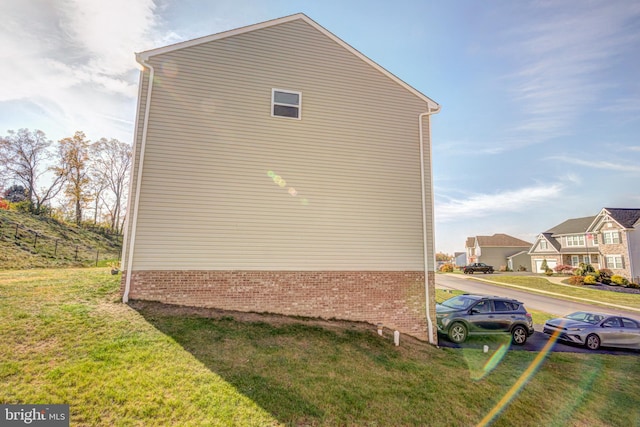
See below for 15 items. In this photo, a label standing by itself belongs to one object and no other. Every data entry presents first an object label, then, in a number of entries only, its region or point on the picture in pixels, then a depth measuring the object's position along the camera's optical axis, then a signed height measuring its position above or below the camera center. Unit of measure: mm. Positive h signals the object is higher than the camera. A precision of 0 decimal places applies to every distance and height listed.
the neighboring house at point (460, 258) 67544 -804
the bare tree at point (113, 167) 29484 +8018
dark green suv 10570 -2277
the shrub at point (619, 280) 27781 -2064
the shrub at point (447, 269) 45306 -2177
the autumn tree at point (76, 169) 27875 +7165
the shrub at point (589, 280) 28359 -2130
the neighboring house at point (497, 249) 50656 +1048
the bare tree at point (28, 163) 25578 +7060
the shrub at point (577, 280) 28764 -2253
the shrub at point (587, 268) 31406 -1141
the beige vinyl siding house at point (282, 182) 8445 +2089
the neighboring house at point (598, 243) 30797 +1658
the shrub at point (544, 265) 39994 -1197
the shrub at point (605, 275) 29156 -1732
